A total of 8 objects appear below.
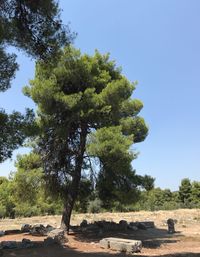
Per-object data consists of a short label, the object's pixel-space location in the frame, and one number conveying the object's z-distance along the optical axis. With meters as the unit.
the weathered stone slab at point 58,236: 8.64
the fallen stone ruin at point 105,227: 10.77
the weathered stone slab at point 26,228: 10.79
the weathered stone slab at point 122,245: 7.59
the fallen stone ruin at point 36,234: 8.02
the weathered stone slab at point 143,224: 11.64
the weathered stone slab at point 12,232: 10.53
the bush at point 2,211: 21.34
